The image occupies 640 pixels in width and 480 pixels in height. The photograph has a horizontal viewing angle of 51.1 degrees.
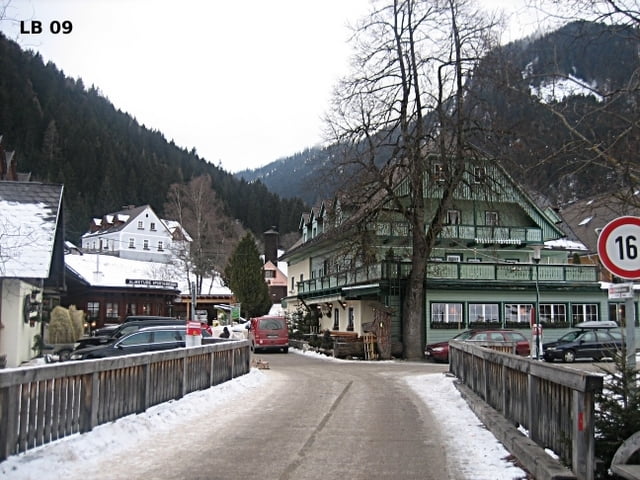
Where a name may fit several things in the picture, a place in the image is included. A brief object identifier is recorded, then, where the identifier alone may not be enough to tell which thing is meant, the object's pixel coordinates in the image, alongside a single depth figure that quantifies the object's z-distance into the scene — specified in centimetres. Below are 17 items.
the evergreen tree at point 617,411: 653
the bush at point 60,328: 3312
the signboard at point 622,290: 703
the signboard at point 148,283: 5838
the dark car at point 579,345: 3023
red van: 3819
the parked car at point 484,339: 2870
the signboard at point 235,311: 3813
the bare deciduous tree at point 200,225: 7125
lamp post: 2514
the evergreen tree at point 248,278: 6153
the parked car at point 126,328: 2561
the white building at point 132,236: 10331
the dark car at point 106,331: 3560
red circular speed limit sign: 712
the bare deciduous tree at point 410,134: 3058
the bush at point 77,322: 3428
